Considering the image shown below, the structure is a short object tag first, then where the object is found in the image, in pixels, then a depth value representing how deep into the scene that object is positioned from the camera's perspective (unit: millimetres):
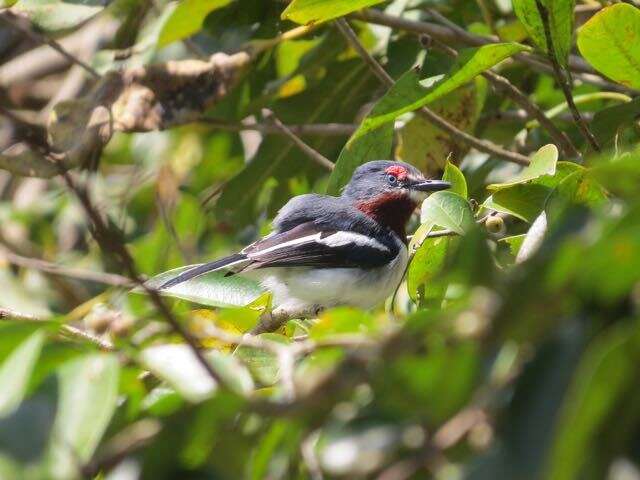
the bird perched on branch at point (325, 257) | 7816
